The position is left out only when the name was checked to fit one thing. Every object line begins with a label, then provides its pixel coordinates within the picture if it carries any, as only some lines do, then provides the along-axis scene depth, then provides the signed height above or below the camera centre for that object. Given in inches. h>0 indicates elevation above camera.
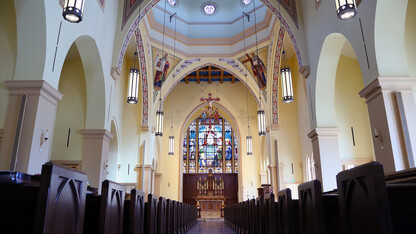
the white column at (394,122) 181.3 +45.9
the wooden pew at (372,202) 55.7 +0.1
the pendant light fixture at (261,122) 460.1 +113.1
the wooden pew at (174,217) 224.5 -9.9
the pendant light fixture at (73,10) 176.6 +103.7
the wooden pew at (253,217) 190.1 -8.2
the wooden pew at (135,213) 119.4 -3.8
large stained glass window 778.8 +132.2
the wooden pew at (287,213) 109.0 -3.4
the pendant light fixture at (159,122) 447.1 +110.2
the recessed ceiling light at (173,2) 506.0 +308.0
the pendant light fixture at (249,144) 570.6 +101.4
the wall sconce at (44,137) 195.8 +39.9
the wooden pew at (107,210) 94.3 -2.2
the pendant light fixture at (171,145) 575.2 +101.4
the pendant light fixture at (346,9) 178.9 +104.9
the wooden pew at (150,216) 144.2 -5.8
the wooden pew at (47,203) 65.2 +0.2
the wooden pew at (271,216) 128.8 -5.4
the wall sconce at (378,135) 192.6 +39.3
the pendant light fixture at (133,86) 331.6 +118.1
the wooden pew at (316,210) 83.0 -1.9
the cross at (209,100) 672.4 +210.6
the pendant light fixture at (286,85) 325.7 +116.9
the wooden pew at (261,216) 159.0 -6.4
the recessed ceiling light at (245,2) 510.9 +310.6
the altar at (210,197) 725.9 +13.4
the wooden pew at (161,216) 168.7 -6.6
